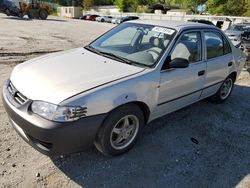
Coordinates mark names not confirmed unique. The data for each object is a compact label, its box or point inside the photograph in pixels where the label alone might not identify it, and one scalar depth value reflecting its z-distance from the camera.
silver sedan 1.88
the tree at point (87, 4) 48.75
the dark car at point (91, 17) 32.25
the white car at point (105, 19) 29.58
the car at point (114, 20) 27.71
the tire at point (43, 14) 20.78
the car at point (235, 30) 8.88
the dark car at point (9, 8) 18.67
